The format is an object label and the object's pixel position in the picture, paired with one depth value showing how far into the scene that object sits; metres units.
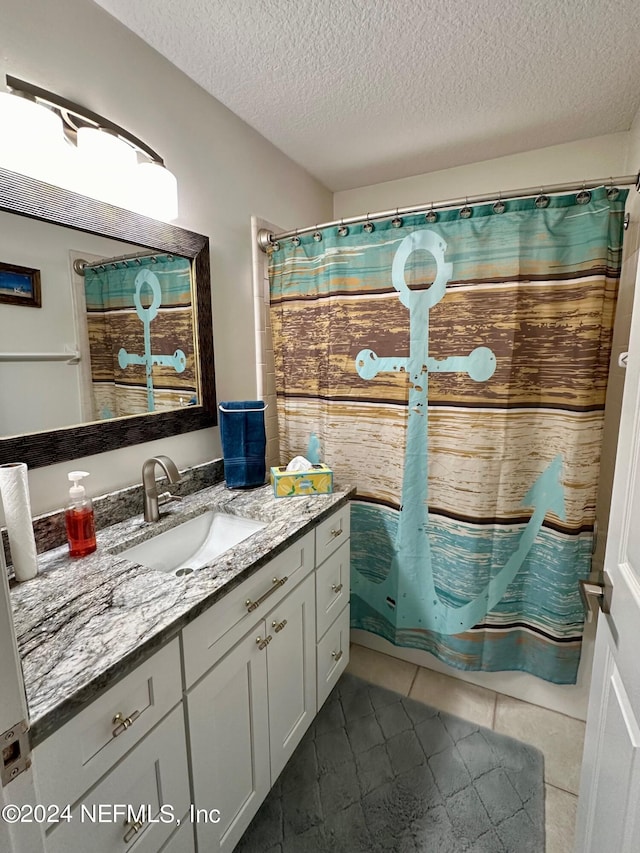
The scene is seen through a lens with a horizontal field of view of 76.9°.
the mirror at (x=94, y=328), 1.05
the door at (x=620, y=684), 0.70
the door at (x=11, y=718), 0.48
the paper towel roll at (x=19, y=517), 0.96
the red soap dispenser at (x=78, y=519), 1.09
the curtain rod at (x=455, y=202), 1.32
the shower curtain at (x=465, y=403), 1.44
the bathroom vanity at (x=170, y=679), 0.69
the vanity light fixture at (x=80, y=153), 0.99
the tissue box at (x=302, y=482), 1.56
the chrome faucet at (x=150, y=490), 1.30
